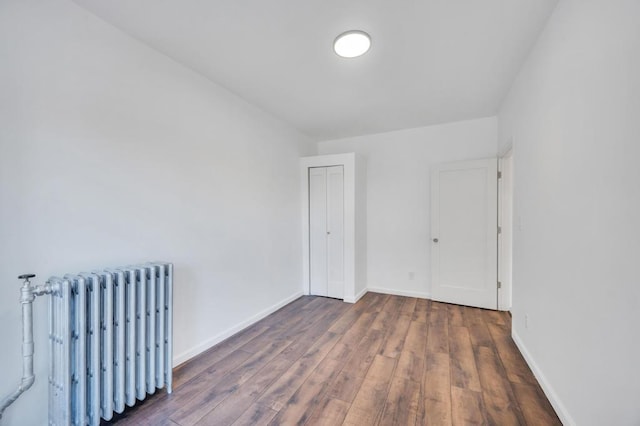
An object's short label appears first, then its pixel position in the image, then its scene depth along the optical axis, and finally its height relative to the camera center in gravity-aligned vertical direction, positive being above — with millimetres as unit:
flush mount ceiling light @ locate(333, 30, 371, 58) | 1827 +1251
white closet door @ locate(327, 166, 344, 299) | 3859 -309
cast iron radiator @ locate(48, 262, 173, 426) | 1371 -789
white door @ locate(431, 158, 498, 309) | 3373 -294
